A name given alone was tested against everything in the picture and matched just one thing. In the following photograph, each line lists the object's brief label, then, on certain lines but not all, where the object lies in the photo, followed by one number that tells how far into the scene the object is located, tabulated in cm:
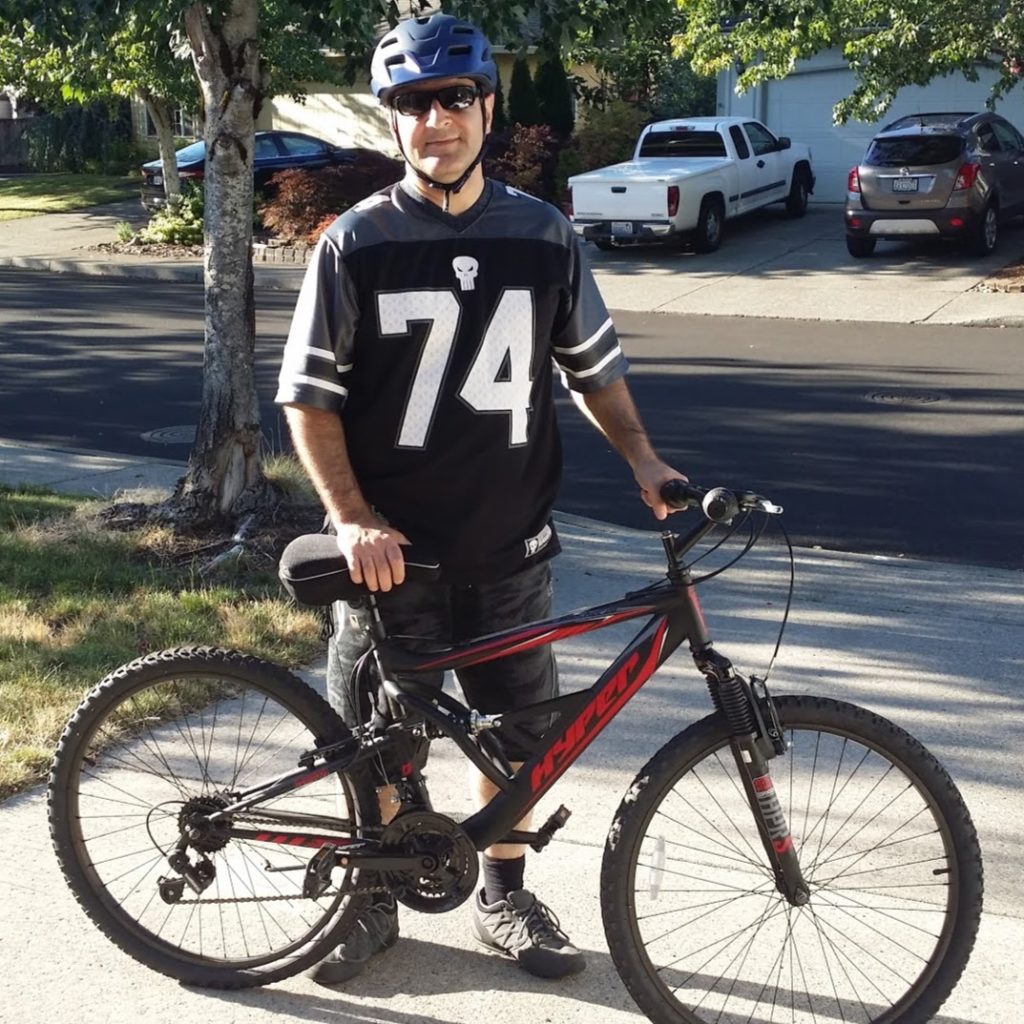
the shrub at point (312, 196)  2153
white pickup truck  1950
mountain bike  309
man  317
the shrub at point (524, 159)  2266
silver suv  1828
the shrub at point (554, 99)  2634
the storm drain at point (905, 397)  1099
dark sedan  2498
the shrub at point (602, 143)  2402
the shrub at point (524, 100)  2625
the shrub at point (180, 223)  2248
